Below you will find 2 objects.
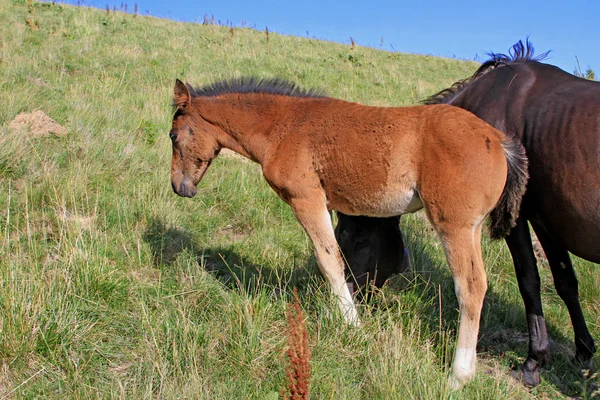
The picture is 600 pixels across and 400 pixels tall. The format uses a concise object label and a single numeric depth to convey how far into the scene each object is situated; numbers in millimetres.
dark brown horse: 3285
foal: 3244
